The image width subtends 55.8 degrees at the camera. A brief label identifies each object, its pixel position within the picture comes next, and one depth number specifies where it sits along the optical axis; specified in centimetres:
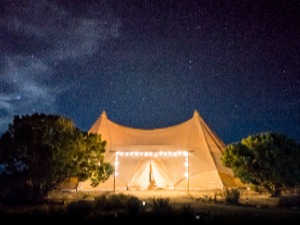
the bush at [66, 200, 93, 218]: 799
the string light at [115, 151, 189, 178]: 1722
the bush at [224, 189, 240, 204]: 1125
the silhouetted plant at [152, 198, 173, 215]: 776
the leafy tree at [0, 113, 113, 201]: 1100
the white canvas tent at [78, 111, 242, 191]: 1751
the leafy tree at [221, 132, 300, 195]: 1328
